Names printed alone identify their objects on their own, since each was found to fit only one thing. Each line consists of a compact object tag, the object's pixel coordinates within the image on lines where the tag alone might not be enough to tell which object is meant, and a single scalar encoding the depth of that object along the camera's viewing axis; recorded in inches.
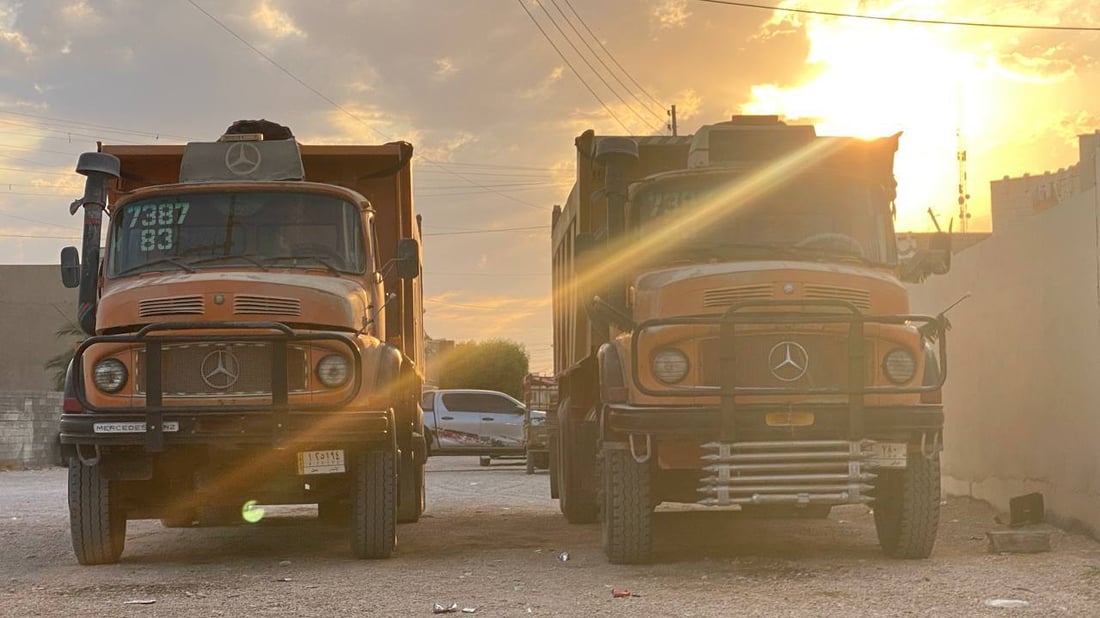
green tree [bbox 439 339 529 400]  3016.7
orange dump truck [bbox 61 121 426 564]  320.5
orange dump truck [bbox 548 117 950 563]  300.8
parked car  1030.4
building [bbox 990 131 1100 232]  1202.0
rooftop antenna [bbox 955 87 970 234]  1773.4
